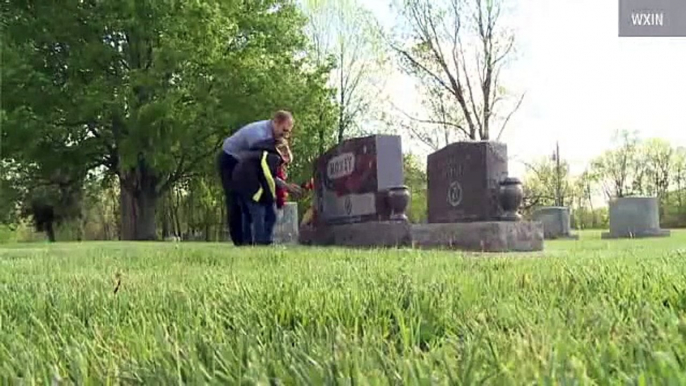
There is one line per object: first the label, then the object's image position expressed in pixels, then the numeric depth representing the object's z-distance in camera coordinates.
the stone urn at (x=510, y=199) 8.80
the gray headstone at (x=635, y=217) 16.81
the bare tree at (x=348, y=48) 29.52
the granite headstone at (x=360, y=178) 10.73
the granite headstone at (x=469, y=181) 9.11
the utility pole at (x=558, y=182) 34.88
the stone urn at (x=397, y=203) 10.21
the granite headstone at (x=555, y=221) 19.59
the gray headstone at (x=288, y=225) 15.30
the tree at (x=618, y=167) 36.53
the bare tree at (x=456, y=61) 29.17
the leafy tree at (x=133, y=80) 19.41
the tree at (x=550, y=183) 35.09
